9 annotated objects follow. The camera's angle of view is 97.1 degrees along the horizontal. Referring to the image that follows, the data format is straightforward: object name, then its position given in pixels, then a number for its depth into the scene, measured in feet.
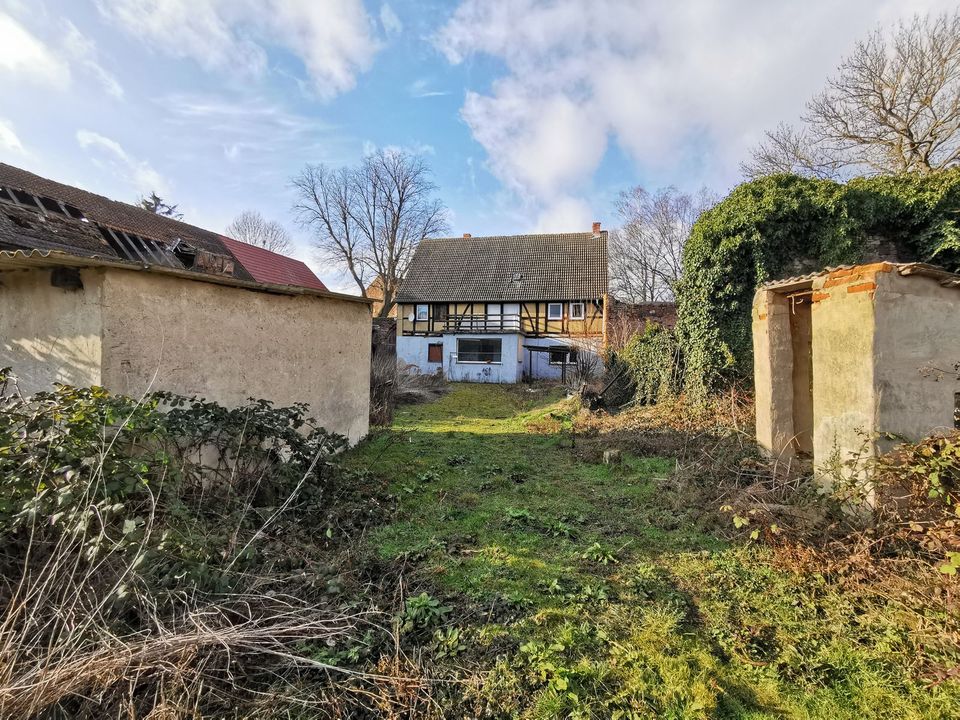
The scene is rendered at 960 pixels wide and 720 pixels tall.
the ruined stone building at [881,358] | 13.32
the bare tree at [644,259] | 96.89
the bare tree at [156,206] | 84.38
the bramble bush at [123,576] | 7.36
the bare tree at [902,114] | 42.73
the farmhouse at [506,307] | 75.41
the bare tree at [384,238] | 104.17
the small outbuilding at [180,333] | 14.80
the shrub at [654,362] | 36.71
